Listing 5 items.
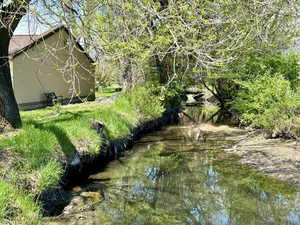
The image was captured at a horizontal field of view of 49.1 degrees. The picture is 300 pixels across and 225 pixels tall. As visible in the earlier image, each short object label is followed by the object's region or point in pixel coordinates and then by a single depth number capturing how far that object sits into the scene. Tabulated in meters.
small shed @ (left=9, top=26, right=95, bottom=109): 17.58
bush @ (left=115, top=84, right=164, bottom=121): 14.74
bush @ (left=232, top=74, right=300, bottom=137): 11.97
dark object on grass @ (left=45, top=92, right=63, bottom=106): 19.38
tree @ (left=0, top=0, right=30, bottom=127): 8.05
